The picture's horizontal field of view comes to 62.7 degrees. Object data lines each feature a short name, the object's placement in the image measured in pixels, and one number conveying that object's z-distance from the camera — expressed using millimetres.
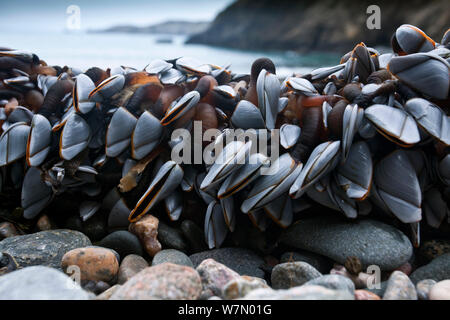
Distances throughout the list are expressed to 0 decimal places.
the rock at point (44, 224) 237
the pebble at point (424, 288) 160
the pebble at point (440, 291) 153
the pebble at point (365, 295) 155
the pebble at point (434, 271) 189
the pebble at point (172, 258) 199
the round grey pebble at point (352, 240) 191
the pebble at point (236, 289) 145
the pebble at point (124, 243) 214
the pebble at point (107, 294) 154
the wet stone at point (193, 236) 225
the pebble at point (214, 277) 161
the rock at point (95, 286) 180
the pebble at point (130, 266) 189
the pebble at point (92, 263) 187
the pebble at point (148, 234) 215
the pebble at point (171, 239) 222
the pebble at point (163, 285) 143
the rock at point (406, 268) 197
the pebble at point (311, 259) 204
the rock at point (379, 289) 171
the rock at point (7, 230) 230
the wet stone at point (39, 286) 145
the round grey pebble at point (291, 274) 174
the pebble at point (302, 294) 136
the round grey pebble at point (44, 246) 196
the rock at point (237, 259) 203
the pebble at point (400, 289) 153
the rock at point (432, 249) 206
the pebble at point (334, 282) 156
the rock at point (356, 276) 184
